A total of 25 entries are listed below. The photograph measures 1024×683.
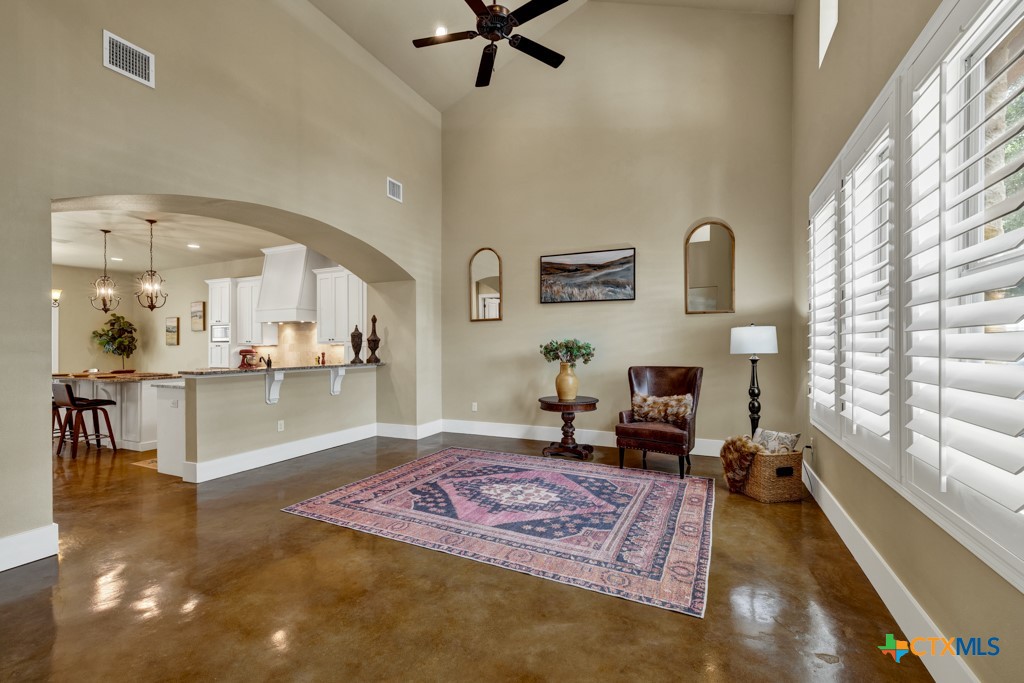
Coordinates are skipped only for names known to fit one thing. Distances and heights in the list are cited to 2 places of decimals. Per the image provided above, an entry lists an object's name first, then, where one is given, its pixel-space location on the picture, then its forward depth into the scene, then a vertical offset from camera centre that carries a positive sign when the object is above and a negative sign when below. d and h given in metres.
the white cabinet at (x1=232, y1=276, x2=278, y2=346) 8.46 +0.36
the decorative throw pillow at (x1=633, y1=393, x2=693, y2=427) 4.50 -0.69
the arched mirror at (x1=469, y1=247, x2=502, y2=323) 6.18 +0.73
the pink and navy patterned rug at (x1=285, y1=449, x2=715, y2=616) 2.52 -1.27
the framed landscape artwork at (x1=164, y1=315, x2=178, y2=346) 9.80 +0.20
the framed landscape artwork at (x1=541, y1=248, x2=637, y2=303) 5.46 +0.77
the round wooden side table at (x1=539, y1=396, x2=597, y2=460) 4.84 -0.91
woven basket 3.62 -1.09
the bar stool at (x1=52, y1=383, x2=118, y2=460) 5.35 -0.82
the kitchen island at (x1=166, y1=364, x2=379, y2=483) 4.28 -0.79
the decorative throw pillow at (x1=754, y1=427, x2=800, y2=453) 3.77 -0.87
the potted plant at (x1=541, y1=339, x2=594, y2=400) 4.98 -0.20
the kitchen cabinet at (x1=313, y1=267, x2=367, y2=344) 7.23 +0.57
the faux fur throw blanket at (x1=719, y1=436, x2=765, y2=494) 3.75 -0.99
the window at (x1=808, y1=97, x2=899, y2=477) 2.20 +0.23
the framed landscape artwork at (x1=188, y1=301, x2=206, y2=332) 9.37 +0.52
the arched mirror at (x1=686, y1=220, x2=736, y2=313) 5.00 +0.77
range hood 7.57 +0.91
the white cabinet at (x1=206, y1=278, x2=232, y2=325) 8.95 +0.79
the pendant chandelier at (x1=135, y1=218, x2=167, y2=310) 6.89 +0.84
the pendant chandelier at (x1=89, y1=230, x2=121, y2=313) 6.86 +0.78
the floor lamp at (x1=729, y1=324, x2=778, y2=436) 4.14 -0.01
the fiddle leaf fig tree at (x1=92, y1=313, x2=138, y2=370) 9.28 +0.09
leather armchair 4.12 -0.81
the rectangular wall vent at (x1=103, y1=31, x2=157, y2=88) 3.10 +1.95
